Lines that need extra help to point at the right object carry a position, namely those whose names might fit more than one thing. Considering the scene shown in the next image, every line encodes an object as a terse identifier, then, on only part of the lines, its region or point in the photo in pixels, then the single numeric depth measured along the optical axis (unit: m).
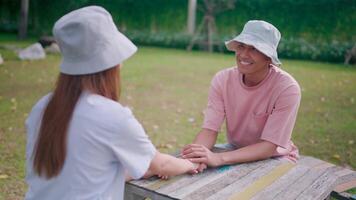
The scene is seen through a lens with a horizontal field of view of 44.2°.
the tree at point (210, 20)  16.50
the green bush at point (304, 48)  14.27
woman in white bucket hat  1.70
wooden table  1.99
